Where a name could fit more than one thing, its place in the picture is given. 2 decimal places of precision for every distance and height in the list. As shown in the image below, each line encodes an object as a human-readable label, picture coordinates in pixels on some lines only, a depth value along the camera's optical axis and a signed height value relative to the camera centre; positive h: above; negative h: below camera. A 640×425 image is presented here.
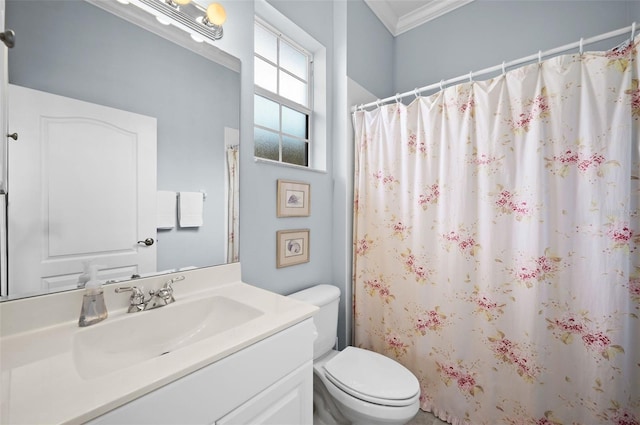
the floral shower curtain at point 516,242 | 1.11 -0.16
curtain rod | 1.09 +0.75
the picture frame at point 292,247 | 1.51 -0.22
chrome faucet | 0.93 -0.32
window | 1.64 +0.73
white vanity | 0.52 -0.37
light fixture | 1.05 +0.81
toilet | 1.14 -0.80
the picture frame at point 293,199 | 1.52 +0.07
